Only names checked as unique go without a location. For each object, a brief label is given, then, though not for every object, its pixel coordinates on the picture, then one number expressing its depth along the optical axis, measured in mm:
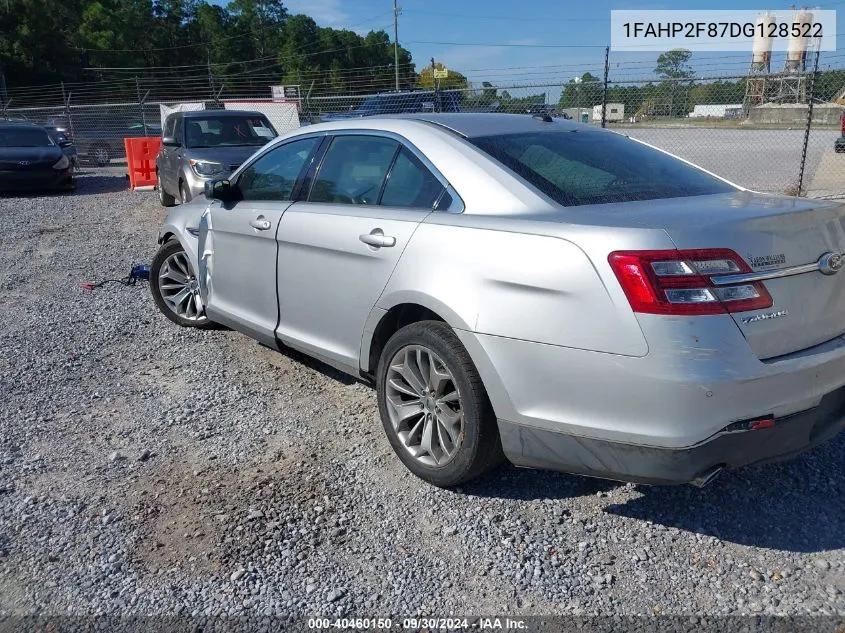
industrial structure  14429
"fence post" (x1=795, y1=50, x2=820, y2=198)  10251
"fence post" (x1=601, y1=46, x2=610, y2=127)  11586
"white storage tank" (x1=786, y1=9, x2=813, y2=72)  19433
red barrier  15969
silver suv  10750
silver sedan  2566
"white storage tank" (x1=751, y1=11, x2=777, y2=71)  18781
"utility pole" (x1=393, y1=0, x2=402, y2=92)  59556
